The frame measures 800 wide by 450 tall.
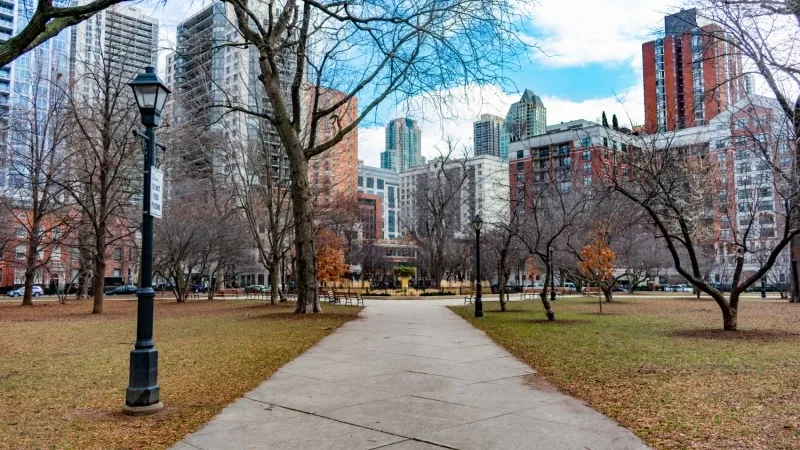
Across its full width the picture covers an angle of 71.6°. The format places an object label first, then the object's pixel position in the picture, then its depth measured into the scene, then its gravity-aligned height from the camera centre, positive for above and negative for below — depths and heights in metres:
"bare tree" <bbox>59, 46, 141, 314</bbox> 25.23 +6.19
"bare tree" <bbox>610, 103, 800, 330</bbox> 14.62 +3.30
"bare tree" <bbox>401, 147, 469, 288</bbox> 53.53 +6.52
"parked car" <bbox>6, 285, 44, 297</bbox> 62.27 -2.47
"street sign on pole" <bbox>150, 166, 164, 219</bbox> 7.02 +1.02
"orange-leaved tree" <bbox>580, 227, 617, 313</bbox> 26.41 +0.61
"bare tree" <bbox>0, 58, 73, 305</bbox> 29.14 +6.93
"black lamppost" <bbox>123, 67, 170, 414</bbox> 6.47 -0.30
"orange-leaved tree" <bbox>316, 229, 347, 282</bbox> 41.94 +0.46
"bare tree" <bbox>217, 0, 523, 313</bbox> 19.58 +5.92
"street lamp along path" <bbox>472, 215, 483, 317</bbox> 21.62 -0.91
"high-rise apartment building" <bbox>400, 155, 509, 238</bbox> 54.84 +7.88
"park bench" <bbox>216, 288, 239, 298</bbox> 48.89 -2.23
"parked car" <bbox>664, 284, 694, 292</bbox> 74.54 -2.49
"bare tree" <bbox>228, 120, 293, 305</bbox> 31.25 +5.54
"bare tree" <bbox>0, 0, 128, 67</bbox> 6.39 +2.94
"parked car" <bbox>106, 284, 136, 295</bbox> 63.48 -2.27
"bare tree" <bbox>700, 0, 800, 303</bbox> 15.18 +6.62
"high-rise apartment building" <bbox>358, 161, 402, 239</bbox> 151.38 +23.57
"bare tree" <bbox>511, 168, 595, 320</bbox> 35.22 +3.62
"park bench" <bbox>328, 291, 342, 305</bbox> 32.40 -1.75
